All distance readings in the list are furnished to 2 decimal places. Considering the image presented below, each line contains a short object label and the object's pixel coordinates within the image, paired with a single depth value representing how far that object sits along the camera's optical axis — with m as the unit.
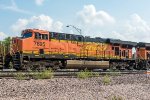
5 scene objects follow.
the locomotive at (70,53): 21.33
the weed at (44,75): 13.94
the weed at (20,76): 13.08
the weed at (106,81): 13.39
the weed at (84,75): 15.32
